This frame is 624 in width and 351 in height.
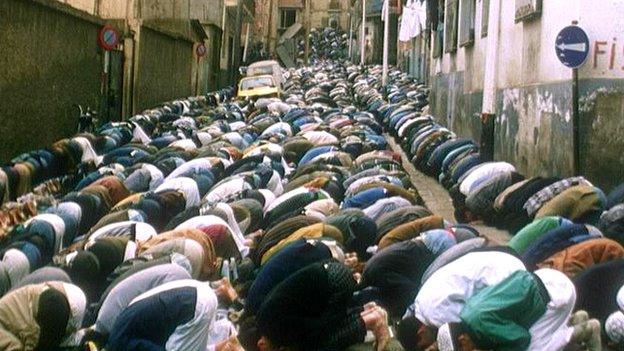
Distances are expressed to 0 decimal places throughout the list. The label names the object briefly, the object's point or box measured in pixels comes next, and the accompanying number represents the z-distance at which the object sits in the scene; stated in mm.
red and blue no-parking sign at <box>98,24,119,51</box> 21484
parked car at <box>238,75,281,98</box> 34344
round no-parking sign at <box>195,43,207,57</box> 35438
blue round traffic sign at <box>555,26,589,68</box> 12352
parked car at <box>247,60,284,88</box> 37906
